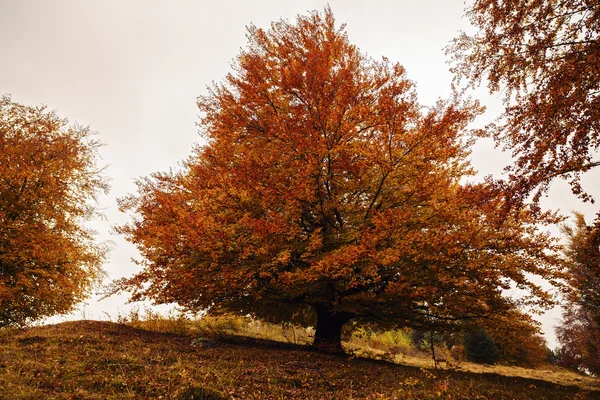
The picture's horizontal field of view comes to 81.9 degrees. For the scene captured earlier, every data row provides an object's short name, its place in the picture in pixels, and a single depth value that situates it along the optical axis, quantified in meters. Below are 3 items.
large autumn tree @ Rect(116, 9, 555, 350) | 7.26
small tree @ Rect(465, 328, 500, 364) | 20.08
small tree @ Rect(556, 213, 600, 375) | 14.82
